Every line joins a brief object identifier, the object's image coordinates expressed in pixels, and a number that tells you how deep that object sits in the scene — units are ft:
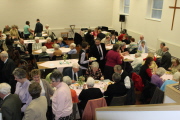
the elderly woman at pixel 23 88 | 10.36
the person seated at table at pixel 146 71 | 15.47
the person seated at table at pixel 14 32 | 30.52
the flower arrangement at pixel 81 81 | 13.91
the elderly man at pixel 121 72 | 13.87
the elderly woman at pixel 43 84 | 11.09
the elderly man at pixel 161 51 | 21.99
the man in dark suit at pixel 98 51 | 19.75
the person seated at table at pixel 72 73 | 15.49
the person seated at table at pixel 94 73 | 15.49
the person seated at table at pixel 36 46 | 24.38
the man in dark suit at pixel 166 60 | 20.35
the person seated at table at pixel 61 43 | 24.96
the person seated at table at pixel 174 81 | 13.17
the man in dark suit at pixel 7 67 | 14.87
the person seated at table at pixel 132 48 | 23.77
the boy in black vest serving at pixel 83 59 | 17.33
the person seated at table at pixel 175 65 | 17.41
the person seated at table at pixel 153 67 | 17.31
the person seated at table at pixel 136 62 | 18.67
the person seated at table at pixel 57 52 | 20.88
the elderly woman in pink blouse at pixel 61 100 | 9.02
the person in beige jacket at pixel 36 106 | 8.18
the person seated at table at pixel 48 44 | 25.16
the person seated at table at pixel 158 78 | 14.15
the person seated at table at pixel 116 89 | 12.03
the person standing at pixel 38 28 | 32.32
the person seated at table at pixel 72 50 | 22.50
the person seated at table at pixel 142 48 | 23.35
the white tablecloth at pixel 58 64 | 18.22
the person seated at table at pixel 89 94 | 11.28
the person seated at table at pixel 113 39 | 26.78
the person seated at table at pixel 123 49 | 22.02
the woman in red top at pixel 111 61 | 17.49
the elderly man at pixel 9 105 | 8.52
